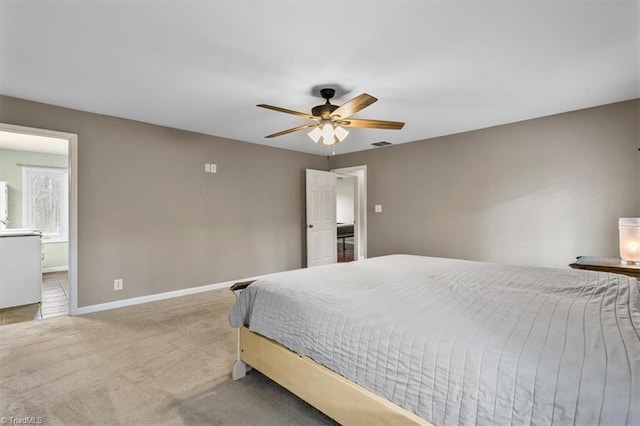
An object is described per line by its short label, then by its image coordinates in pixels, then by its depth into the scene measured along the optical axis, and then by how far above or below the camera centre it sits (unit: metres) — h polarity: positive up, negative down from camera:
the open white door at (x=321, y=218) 5.61 -0.05
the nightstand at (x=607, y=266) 2.64 -0.46
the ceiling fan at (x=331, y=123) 2.72 +0.85
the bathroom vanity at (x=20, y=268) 3.73 -0.62
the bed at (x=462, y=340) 0.97 -0.50
